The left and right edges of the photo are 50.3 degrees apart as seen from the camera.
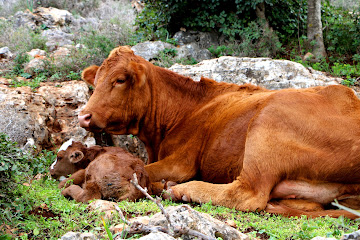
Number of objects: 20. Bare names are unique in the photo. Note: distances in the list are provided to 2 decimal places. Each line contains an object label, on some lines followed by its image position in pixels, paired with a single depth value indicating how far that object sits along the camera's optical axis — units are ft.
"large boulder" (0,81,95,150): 20.79
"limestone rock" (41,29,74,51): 37.37
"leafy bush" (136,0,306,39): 35.50
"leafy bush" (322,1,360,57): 34.91
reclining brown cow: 14.23
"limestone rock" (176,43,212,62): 32.53
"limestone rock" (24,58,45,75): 28.32
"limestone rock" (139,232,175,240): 7.25
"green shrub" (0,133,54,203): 10.86
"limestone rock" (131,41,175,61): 30.37
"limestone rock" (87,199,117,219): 11.33
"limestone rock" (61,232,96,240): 8.50
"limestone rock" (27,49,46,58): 32.38
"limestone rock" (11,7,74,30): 47.57
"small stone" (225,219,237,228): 11.27
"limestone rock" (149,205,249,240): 8.48
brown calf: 13.84
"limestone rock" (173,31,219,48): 35.40
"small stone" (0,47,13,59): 31.19
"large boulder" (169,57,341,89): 25.27
